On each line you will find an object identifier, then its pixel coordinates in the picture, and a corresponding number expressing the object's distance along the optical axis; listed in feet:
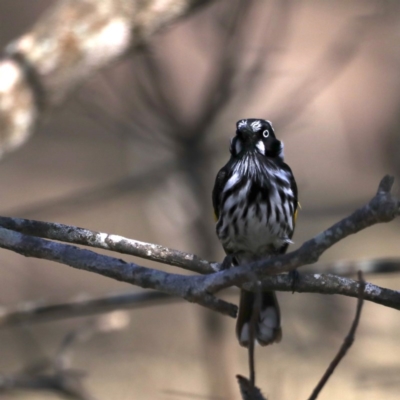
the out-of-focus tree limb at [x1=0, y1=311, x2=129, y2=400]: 26.32
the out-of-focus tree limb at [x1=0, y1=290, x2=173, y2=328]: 27.32
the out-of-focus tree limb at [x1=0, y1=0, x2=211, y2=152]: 27.20
